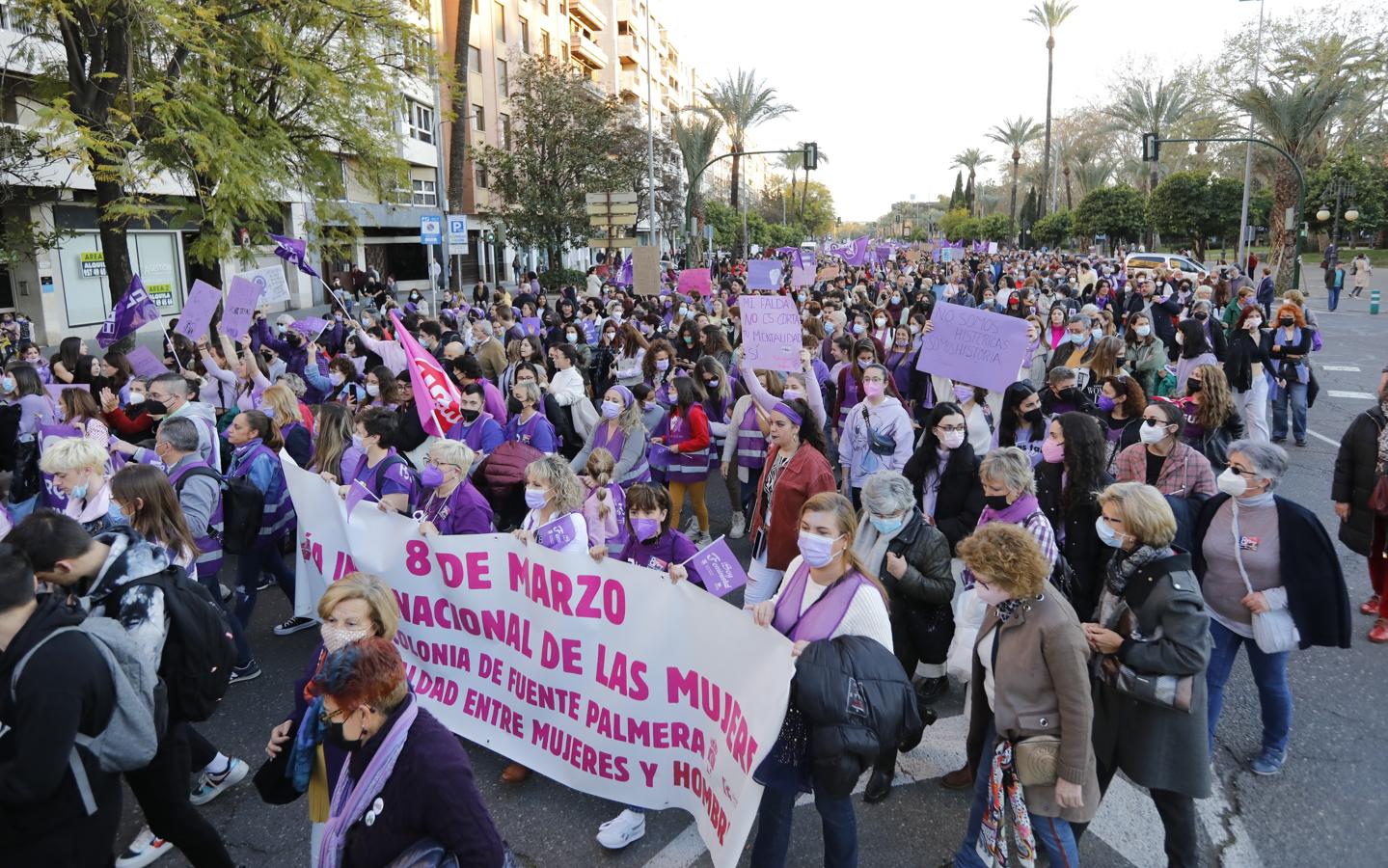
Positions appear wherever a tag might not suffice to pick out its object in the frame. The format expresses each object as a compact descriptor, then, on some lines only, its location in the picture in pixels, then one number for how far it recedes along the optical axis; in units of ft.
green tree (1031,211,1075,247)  195.11
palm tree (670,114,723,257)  147.02
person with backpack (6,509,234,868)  10.59
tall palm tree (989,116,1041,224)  219.41
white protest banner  11.31
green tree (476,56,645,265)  102.06
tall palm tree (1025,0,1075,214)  174.60
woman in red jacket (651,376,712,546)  24.84
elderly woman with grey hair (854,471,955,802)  13.73
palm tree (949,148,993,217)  286.87
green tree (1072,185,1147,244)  172.24
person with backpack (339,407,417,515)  17.61
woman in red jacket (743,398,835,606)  17.04
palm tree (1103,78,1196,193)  170.60
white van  109.29
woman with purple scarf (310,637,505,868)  7.63
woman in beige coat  10.15
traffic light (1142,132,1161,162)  97.14
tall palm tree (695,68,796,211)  156.87
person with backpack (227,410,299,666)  18.40
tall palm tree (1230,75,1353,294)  104.22
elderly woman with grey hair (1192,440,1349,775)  13.02
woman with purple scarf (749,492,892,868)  10.40
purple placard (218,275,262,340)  29.94
